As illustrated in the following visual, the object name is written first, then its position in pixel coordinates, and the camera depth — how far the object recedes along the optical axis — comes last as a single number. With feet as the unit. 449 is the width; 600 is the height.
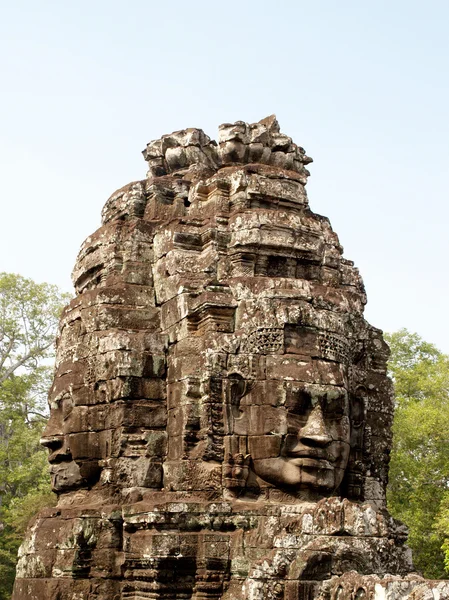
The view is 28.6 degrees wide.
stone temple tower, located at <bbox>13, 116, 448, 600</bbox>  32.04
